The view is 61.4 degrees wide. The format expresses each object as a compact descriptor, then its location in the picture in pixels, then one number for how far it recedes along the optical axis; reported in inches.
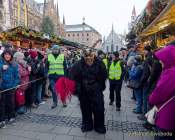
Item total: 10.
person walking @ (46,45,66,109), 186.1
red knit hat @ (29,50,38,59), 189.3
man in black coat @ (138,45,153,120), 147.2
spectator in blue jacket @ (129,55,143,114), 170.6
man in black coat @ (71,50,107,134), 132.9
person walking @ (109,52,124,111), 185.2
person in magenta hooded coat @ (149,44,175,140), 69.0
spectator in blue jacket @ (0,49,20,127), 145.1
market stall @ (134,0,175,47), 156.4
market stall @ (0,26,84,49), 303.5
